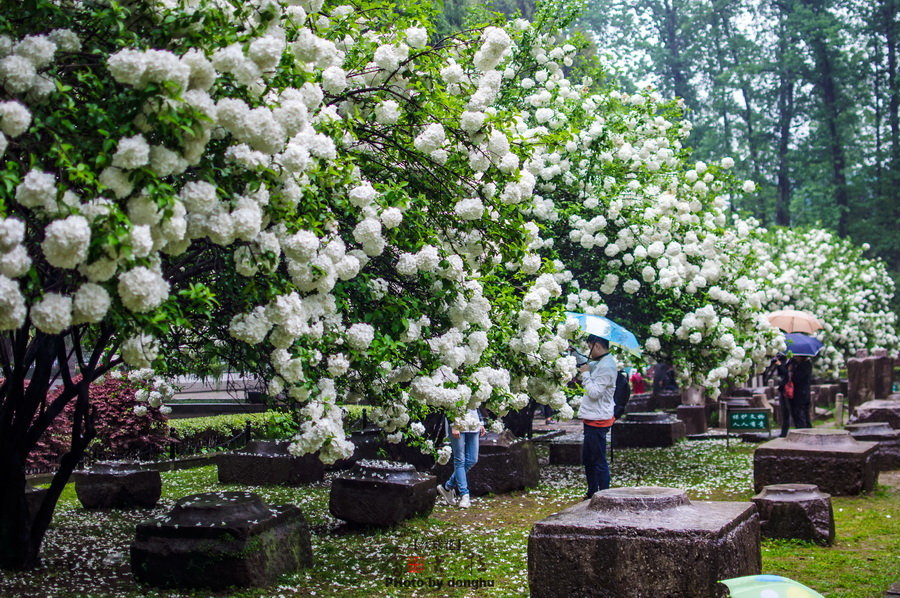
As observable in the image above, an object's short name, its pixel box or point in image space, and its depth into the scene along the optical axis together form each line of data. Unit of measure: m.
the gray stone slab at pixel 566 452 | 13.09
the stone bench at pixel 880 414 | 13.28
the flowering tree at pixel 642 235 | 10.93
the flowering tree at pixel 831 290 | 22.98
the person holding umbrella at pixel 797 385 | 14.72
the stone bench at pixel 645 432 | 15.63
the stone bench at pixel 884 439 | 11.40
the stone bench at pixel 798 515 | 7.12
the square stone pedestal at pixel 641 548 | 4.60
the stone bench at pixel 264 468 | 11.23
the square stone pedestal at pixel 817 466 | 9.00
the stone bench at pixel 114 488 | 9.40
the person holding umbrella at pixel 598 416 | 8.83
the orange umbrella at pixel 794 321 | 15.95
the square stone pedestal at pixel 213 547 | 5.89
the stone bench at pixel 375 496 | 7.92
